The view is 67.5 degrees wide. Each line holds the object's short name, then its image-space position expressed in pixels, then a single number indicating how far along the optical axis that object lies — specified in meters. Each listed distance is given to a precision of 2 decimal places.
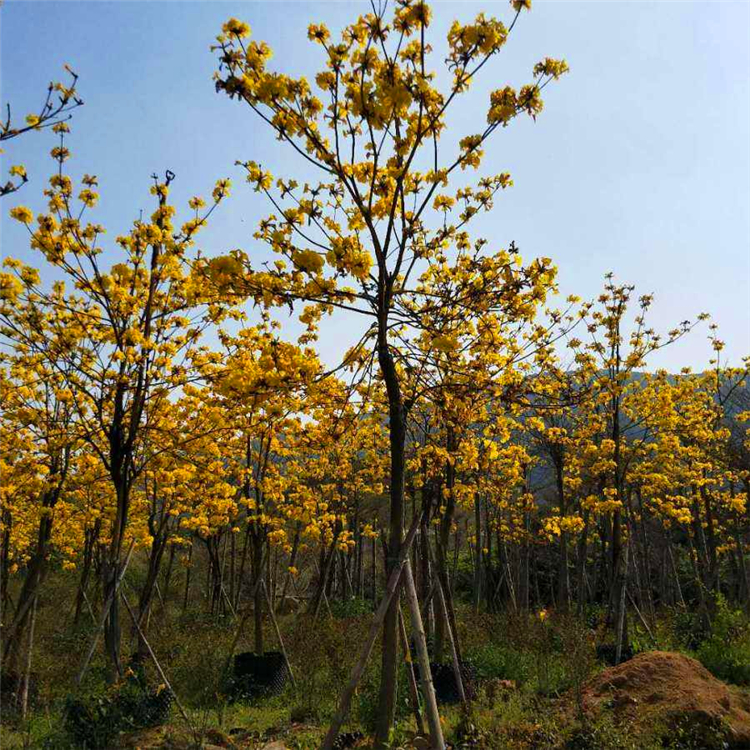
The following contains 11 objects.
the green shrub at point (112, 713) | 5.22
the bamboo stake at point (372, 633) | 3.41
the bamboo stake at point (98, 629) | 5.28
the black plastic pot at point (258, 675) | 7.86
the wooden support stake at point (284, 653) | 7.84
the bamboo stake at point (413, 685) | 4.45
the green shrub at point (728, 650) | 7.94
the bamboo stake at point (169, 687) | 5.12
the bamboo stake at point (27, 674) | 6.37
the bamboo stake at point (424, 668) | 3.66
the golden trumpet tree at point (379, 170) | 3.44
